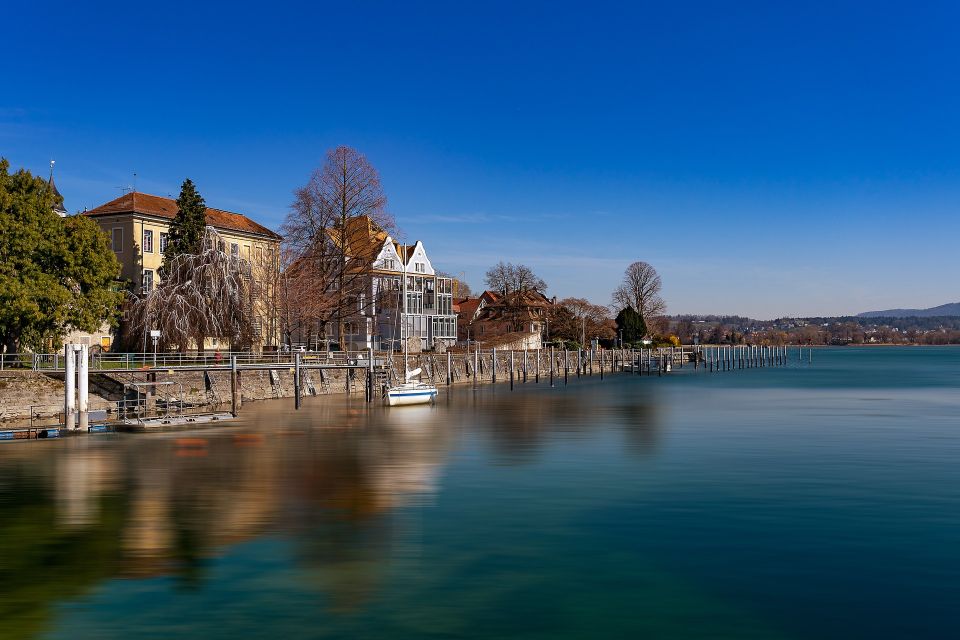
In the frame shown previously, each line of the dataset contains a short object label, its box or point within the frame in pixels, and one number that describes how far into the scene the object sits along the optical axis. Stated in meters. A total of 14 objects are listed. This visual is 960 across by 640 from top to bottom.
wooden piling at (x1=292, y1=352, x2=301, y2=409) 51.84
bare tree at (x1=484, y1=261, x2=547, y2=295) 134.12
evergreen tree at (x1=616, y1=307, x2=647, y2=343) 135.62
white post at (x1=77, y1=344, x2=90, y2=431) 38.22
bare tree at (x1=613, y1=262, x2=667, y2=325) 143.12
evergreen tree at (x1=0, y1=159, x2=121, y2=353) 48.06
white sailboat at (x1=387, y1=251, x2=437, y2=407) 55.27
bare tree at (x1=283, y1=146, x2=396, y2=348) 65.62
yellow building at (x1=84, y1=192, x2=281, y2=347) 67.81
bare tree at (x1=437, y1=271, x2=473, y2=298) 167.65
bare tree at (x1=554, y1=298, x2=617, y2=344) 131.00
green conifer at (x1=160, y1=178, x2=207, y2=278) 64.31
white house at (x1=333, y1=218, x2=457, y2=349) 85.06
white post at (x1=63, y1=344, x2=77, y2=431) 37.56
